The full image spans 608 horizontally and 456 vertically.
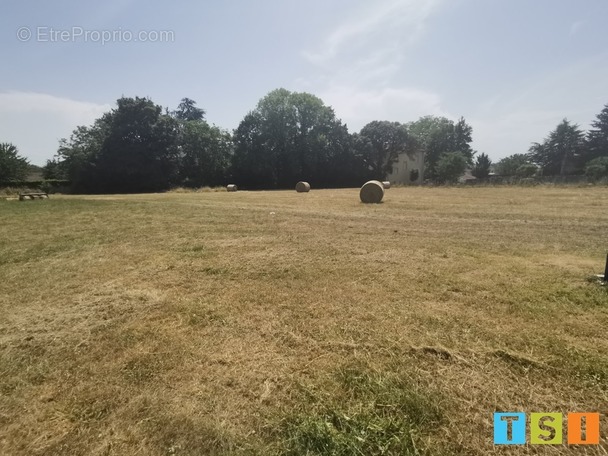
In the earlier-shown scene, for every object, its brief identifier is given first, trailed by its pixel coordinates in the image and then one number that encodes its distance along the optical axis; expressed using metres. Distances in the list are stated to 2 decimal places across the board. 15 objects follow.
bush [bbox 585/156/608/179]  34.56
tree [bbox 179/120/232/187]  43.59
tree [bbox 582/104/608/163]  51.50
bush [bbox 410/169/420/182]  54.56
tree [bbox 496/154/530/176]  55.12
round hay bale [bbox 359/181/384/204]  17.53
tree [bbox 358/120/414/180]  48.91
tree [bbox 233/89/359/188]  44.44
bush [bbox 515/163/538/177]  51.59
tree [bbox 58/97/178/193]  36.75
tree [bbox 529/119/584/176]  55.53
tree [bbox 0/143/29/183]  32.69
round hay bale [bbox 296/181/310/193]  31.86
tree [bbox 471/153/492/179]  51.16
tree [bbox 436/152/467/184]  43.41
